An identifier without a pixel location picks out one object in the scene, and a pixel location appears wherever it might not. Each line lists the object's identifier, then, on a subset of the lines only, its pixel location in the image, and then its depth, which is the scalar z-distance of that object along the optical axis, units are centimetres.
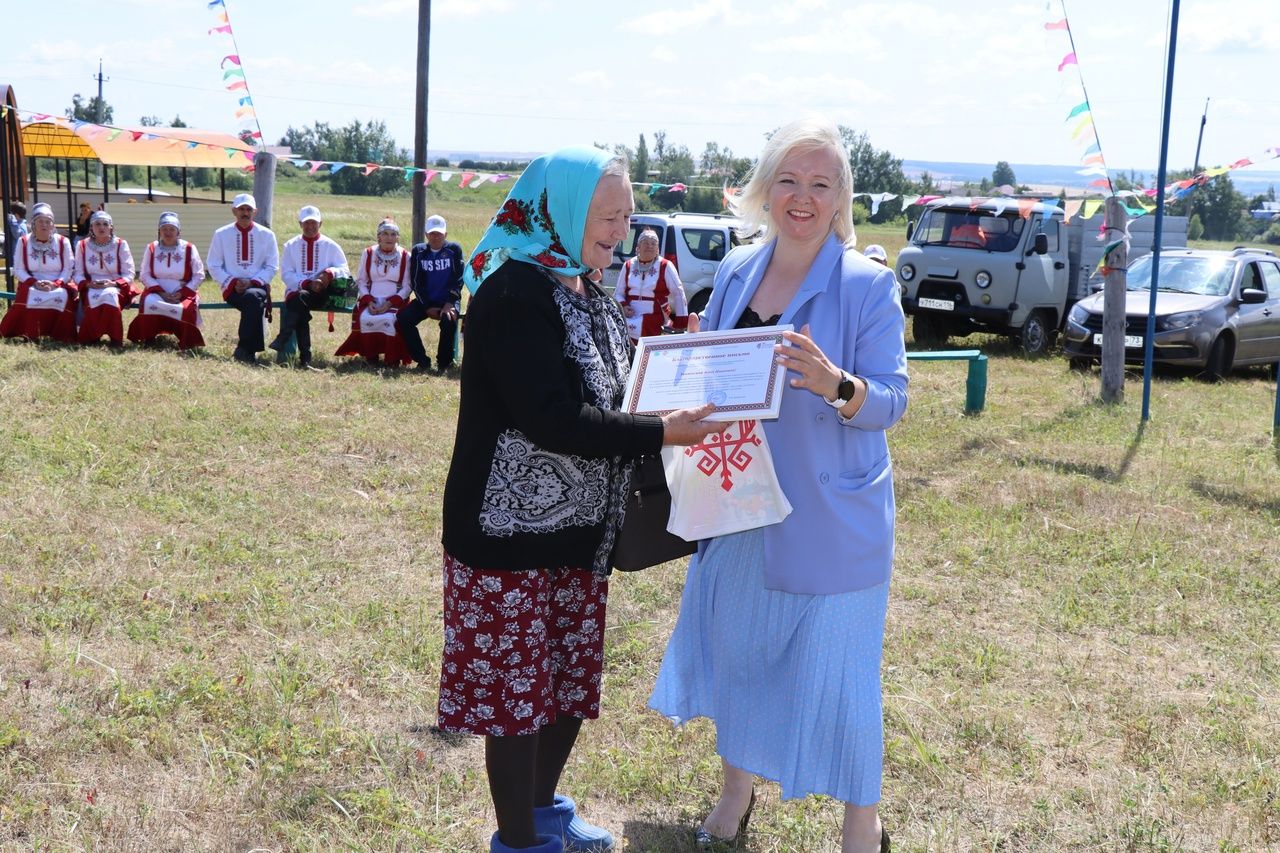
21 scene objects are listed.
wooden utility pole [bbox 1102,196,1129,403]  1138
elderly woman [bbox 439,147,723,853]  271
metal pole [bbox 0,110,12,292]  1819
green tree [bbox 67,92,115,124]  7369
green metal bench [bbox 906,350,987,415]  1073
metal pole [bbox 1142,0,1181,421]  995
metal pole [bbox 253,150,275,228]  1514
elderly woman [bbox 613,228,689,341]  1323
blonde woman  298
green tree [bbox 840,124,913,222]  4948
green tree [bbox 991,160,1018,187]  6781
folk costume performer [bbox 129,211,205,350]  1215
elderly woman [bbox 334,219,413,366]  1209
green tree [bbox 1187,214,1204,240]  6606
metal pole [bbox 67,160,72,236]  1954
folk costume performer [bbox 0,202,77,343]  1198
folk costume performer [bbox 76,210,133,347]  1202
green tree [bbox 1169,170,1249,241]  7273
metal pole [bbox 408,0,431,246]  1625
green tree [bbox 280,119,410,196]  5969
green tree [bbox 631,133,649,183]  5351
